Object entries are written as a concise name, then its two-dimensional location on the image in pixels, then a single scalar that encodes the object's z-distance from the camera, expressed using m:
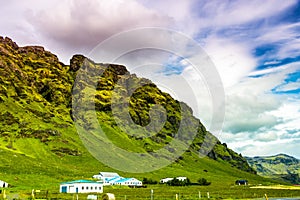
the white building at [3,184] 143.43
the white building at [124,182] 191.30
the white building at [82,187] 138.12
